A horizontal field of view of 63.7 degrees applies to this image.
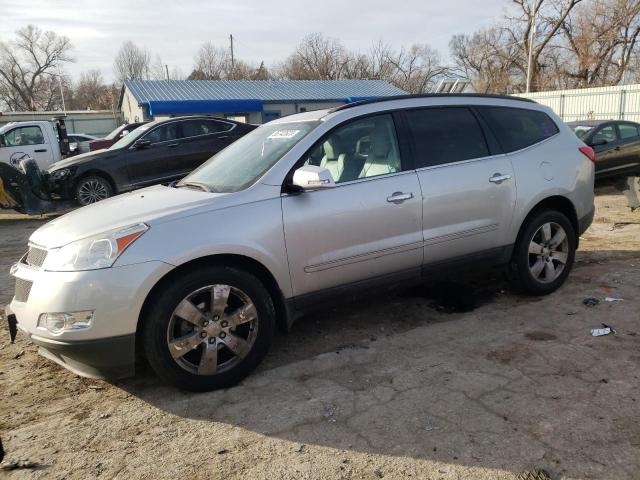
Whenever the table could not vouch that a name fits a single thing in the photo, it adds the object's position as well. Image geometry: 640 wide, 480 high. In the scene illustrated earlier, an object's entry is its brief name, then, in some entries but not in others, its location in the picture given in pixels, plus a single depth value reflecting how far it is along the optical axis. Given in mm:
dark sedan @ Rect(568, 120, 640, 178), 10750
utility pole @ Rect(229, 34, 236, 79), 58078
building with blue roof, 31703
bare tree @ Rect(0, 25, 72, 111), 69438
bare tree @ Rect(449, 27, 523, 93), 48969
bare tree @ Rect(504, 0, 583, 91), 42250
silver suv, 3064
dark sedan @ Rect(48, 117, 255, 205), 10242
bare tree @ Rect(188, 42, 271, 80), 59653
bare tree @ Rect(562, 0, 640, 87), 38656
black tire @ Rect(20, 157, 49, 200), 9828
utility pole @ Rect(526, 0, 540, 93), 30077
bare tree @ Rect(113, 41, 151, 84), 76625
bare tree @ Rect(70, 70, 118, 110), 80688
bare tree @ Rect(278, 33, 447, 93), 56906
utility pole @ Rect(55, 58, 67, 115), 74312
